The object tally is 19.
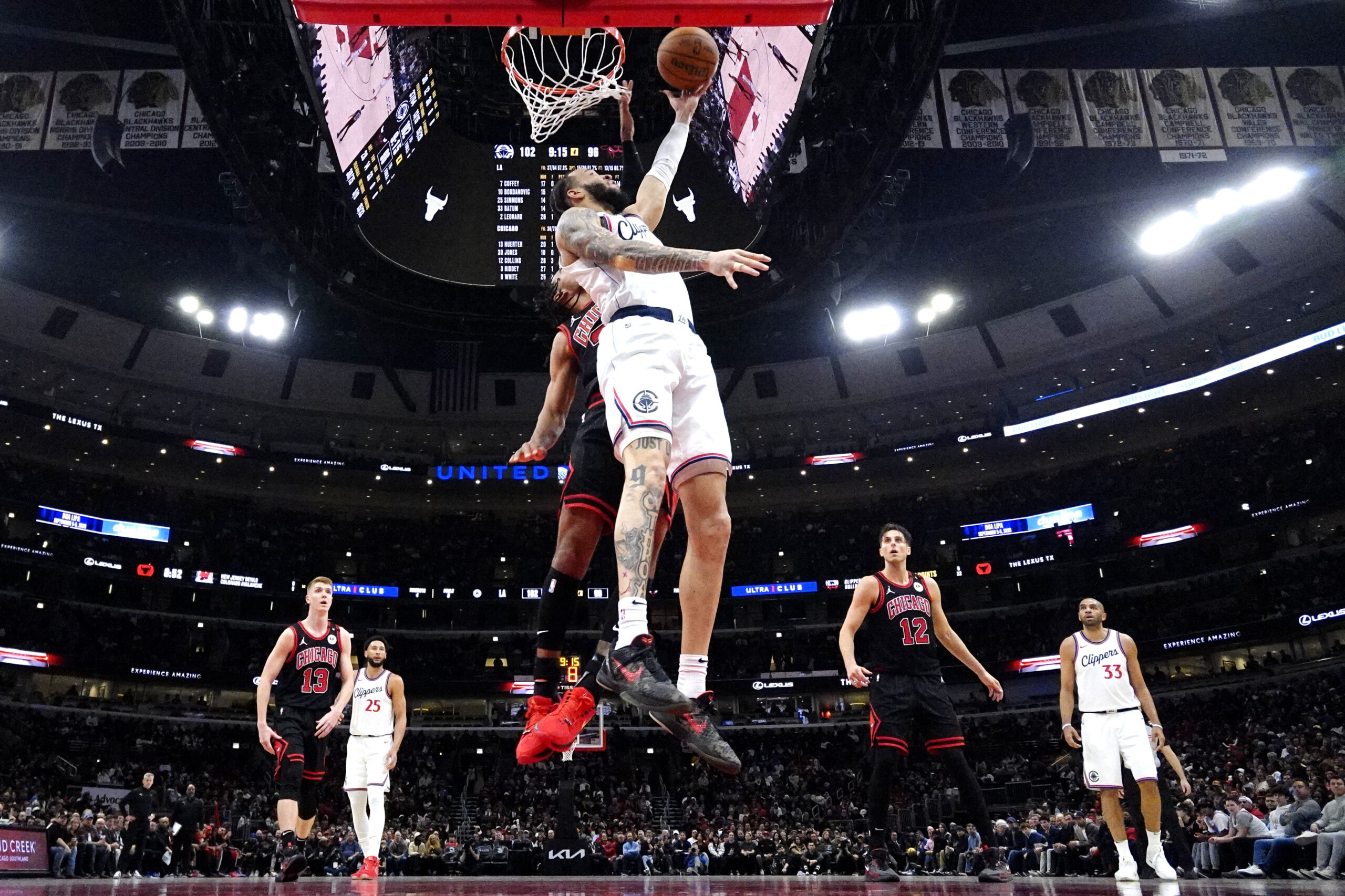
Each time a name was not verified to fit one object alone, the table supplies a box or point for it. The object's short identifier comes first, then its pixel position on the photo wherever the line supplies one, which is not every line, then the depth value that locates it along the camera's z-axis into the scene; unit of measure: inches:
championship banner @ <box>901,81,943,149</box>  652.7
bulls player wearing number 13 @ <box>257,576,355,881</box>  296.4
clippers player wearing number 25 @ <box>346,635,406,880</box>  349.1
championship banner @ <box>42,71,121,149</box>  630.5
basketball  185.5
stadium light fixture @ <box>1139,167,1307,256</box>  943.7
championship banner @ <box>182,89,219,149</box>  633.6
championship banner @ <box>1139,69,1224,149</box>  638.5
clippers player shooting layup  138.2
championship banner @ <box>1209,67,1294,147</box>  641.6
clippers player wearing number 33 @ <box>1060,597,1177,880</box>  290.2
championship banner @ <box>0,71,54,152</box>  623.5
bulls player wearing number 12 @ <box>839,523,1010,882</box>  258.1
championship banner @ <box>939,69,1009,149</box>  666.2
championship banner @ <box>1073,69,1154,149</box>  646.5
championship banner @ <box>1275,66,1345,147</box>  650.8
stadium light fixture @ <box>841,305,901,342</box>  1089.4
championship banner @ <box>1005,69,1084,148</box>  658.8
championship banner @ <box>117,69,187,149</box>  643.5
